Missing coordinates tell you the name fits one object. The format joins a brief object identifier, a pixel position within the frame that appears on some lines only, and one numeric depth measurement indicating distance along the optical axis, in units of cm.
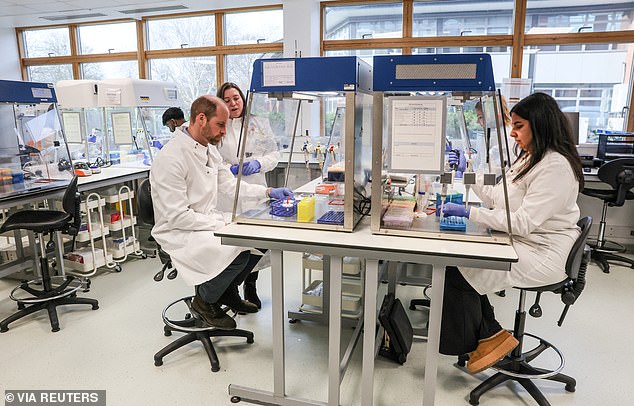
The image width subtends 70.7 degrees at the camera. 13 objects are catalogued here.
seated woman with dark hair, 174
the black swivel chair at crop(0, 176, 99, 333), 261
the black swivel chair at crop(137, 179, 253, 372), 222
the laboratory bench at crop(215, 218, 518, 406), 162
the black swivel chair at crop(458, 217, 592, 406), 175
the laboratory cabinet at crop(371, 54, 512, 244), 163
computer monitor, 408
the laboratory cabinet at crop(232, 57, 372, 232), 175
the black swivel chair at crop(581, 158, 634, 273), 346
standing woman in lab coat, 281
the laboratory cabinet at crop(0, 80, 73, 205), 290
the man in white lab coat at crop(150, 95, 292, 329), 207
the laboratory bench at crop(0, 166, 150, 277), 273
